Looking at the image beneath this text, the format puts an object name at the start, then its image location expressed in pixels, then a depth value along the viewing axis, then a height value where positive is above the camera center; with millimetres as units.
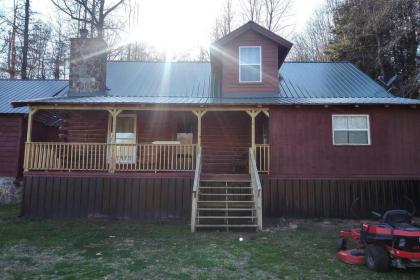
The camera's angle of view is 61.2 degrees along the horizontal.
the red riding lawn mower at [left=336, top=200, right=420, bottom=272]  5797 -1222
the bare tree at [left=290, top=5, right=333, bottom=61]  29281 +11001
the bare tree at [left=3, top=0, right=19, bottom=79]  26766 +8983
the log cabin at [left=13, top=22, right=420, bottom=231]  11273 -89
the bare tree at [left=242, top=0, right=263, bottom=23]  29156 +13044
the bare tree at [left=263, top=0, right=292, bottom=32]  28578 +12781
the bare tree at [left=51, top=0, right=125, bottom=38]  20688 +9183
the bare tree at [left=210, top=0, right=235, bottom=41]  29844 +11994
